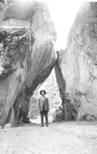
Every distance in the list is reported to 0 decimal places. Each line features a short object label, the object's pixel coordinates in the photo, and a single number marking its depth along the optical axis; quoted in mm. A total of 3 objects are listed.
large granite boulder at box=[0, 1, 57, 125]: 11312
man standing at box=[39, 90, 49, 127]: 9727
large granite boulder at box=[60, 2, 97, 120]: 11898
